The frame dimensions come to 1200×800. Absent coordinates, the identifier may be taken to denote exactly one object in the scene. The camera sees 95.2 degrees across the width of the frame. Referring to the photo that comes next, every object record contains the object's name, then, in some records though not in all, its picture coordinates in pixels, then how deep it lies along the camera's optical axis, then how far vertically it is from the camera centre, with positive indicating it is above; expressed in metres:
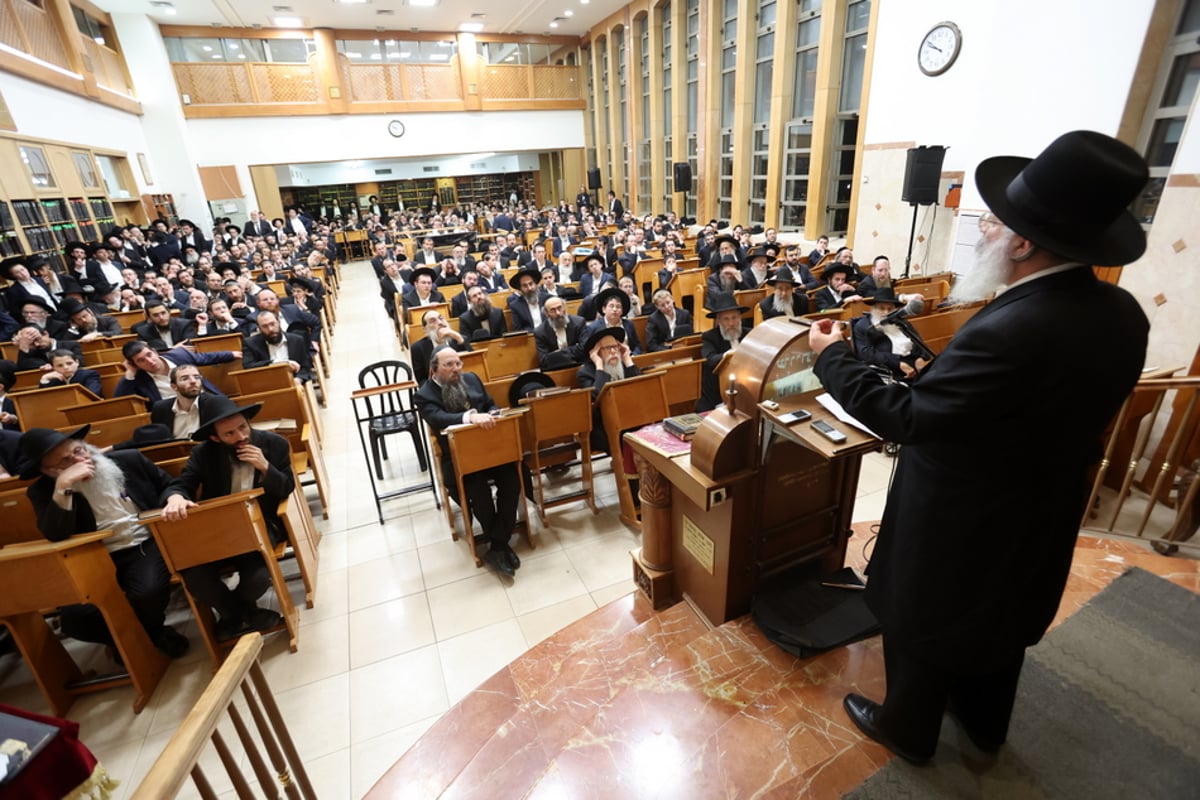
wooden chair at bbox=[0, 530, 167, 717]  2.36 -1.74
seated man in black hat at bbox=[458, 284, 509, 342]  5.79 -1.32
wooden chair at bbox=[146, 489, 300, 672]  2.64 -1.56
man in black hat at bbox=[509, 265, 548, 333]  6.05 -1.24
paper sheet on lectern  1.72 -0.73
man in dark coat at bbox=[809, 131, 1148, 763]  1.16 -0.54
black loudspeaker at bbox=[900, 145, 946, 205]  6.53 -0.08
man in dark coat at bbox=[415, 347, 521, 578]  3.46 -1.56
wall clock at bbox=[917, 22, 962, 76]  6.67 +1.36
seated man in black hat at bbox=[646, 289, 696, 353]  5.12 -1.31
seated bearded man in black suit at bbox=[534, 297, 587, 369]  5.13 -1.34
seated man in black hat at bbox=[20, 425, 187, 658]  2.67 -1.47
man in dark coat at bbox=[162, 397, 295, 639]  2.88 -1.46
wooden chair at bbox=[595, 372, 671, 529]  3.76 -1.51
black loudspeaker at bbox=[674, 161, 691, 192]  12.66 -0.02
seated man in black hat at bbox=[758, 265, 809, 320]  5.58 -1.22
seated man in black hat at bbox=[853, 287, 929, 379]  4.51 -1.35
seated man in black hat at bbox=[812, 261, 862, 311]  6.03 -1.24
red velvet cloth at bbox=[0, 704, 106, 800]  1.06 -1.06
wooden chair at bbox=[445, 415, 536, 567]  3.26 -1.50
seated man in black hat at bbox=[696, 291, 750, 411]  4.20 -1.26
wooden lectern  1.88 -1.17
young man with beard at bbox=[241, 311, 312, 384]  5.23 -1.40
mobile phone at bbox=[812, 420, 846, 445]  1.64 -0.75
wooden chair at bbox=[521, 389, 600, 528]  3.61 -1.54
